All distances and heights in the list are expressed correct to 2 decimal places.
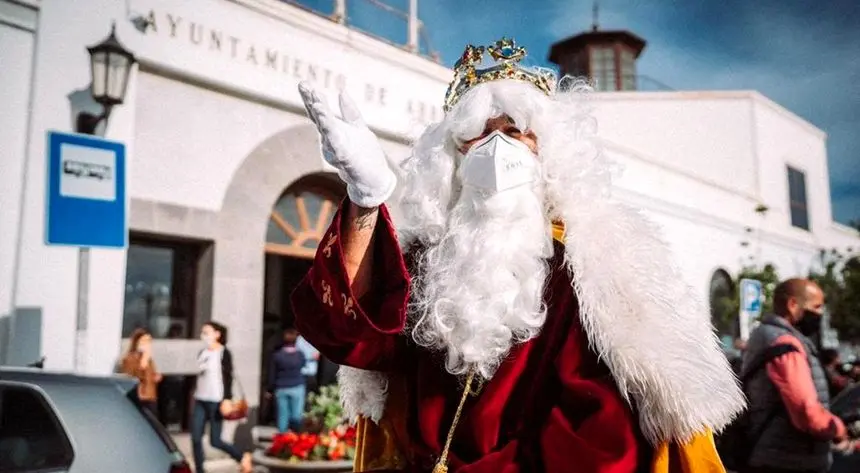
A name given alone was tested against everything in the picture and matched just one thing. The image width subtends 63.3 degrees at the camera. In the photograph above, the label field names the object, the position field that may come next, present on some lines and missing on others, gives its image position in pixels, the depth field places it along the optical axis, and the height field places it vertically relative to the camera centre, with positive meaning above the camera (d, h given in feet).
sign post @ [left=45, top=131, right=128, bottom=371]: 14.17 +2.45
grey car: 9.24 -1.62
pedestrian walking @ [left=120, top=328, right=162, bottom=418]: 20.12 -1.59
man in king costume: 5.04 +0.01
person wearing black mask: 11.09 -1.48
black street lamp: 19.29 +6.50
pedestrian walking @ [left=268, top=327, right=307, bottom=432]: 24.38 -2.61
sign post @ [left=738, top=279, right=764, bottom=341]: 30.78 +0.57
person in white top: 21.21 -2.52
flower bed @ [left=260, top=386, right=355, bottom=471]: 18.12 -3.60
